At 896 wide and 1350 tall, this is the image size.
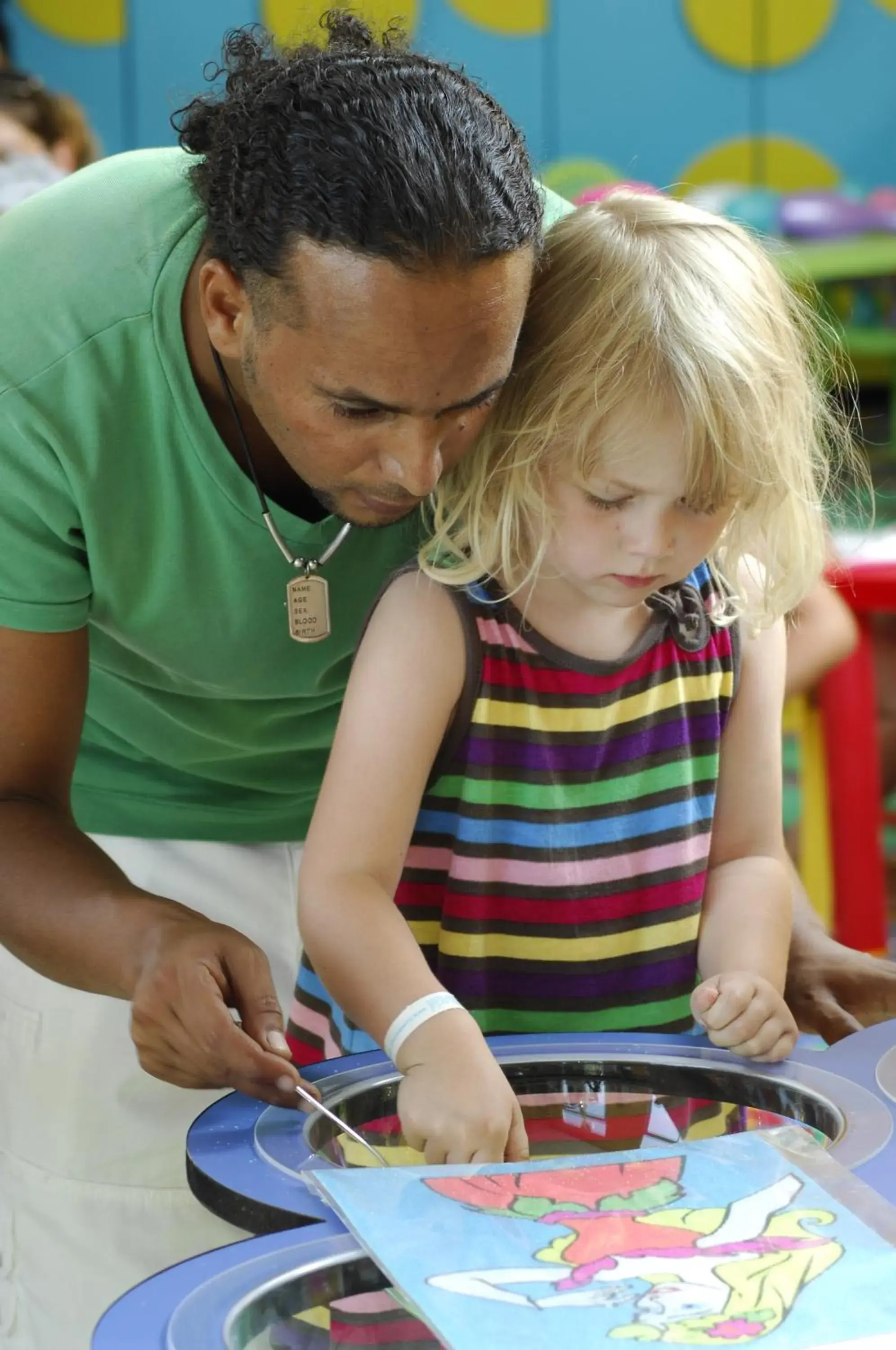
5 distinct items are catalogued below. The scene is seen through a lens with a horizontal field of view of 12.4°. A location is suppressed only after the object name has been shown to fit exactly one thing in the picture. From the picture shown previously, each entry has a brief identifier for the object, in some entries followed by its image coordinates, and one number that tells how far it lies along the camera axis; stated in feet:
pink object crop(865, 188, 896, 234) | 23.89
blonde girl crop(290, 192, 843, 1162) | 7.42
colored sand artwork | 6.32
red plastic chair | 11.29
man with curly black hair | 7.20
